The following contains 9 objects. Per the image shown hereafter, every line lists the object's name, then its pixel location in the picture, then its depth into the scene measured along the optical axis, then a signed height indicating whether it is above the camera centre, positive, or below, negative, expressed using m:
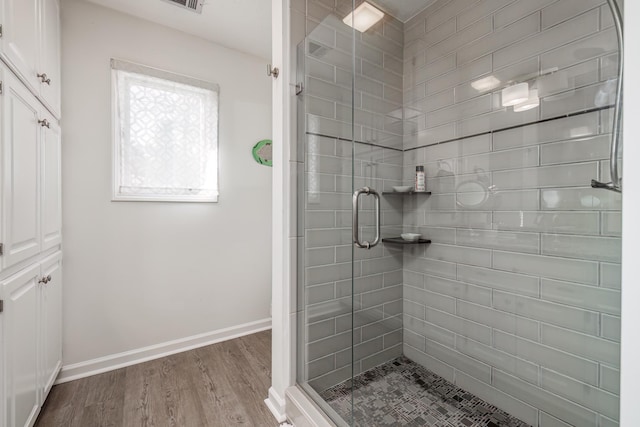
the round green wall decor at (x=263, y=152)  2.64 +0.57
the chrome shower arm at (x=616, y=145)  0.89 +0.25
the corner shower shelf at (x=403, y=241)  1.84 -0.21
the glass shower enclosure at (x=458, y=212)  1.25 -0.01
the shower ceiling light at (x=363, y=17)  1.59 +1.17
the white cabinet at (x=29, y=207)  1.11 +0.02
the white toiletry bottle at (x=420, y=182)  1.93 +0.20
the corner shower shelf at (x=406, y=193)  1.88 +0.12
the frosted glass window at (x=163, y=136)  2.07 +0.61
